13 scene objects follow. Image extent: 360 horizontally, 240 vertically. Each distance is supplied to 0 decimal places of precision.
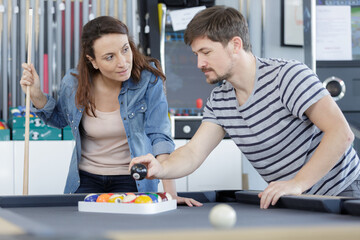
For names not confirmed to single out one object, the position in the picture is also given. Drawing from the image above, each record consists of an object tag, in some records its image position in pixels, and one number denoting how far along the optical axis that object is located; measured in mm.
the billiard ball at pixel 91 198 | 1730
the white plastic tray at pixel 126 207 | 1562
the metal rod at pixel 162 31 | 3785
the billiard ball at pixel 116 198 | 1666
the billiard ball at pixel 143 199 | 1628
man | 1868
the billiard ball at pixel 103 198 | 1695
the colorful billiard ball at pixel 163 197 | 1717
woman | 2207
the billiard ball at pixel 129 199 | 1659
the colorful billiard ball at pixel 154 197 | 1651
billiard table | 965
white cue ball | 1082
